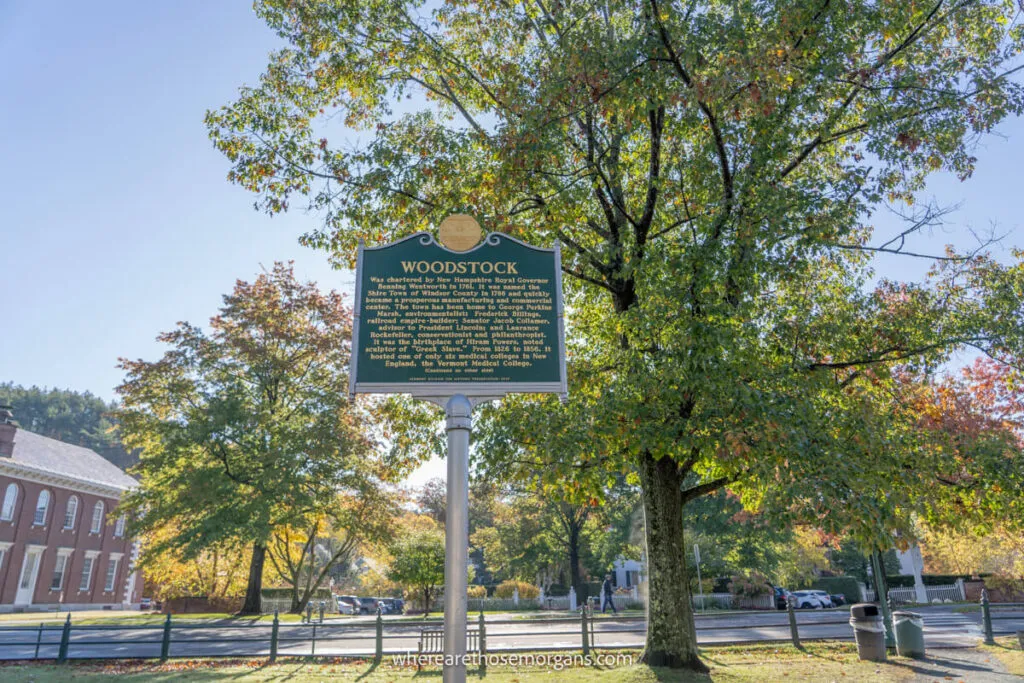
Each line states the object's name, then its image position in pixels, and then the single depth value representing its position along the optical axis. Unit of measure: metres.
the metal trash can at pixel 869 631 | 13.74
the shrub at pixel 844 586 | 42.50
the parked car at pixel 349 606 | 45.59
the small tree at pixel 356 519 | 28.67
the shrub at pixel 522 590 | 43.28
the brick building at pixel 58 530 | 43.47
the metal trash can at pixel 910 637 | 13.91
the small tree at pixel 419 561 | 34.72
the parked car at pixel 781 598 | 35.99
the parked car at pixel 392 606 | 45.19
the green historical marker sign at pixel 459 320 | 7.34
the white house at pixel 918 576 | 40.33
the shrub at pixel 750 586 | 36.81
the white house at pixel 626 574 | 58.25
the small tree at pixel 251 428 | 25.25
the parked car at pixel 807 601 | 37.41
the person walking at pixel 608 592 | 32.12
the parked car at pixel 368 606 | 45.88
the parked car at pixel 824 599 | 38.12
